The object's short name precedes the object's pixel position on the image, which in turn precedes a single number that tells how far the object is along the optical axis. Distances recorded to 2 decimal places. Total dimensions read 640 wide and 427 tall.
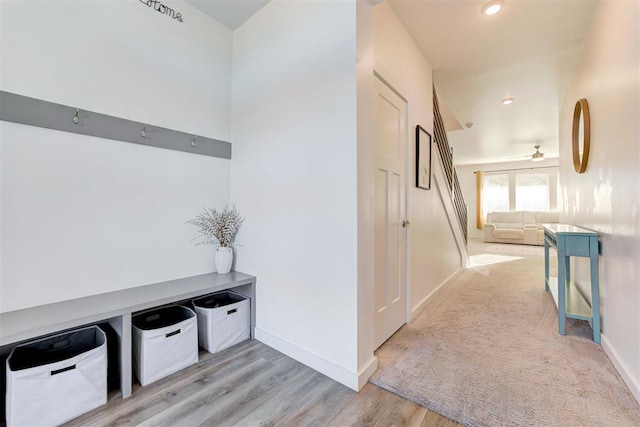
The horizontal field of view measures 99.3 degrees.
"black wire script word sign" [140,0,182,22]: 1.97
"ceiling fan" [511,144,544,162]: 6.60
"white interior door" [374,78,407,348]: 1.98
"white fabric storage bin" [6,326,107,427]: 1.20
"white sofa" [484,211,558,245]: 7.53
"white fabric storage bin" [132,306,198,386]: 1.58
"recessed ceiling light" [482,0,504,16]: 2.06
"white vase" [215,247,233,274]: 2.21
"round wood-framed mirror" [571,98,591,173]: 2.37
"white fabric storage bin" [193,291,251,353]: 1.90
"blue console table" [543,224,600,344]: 2.04
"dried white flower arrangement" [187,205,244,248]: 2.22
